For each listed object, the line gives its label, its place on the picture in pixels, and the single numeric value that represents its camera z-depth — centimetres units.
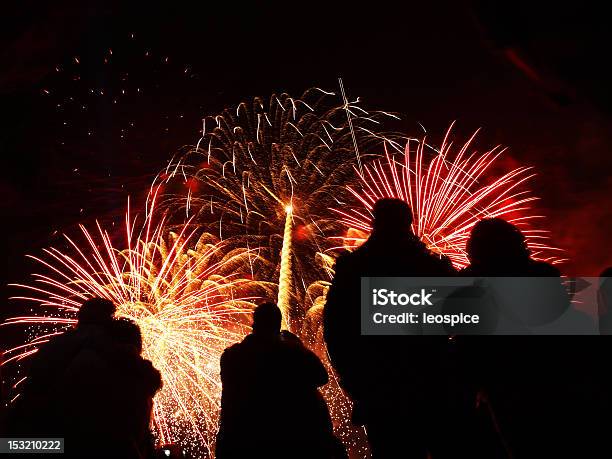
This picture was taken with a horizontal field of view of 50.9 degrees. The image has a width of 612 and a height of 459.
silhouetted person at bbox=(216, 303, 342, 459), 508
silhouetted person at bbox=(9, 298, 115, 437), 441
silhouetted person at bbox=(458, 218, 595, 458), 319
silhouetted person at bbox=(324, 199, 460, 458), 382
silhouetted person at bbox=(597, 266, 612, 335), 343
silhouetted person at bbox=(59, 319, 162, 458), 443
